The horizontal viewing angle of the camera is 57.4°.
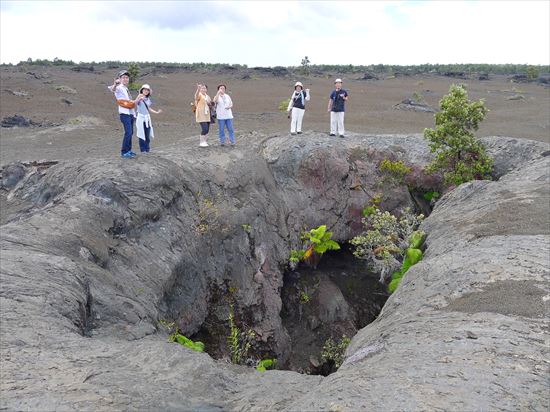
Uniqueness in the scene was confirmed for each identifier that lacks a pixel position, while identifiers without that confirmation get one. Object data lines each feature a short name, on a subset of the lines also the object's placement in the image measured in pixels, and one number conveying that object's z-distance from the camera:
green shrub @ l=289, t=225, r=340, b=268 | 16.81
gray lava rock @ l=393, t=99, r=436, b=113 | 41.81
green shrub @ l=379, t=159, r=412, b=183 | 19.17
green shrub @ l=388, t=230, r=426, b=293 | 12.82
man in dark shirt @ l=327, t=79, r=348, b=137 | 18.20
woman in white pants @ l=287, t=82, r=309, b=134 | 17.90
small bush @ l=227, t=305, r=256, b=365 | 13.09
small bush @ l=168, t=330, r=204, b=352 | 10.33
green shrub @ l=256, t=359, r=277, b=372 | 12.38
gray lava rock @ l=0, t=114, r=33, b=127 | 29.21
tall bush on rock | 17.39
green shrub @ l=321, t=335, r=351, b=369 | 15.10
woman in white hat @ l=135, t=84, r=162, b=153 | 13.63
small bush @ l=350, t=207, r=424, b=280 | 14.61
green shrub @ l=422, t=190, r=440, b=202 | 19.22
